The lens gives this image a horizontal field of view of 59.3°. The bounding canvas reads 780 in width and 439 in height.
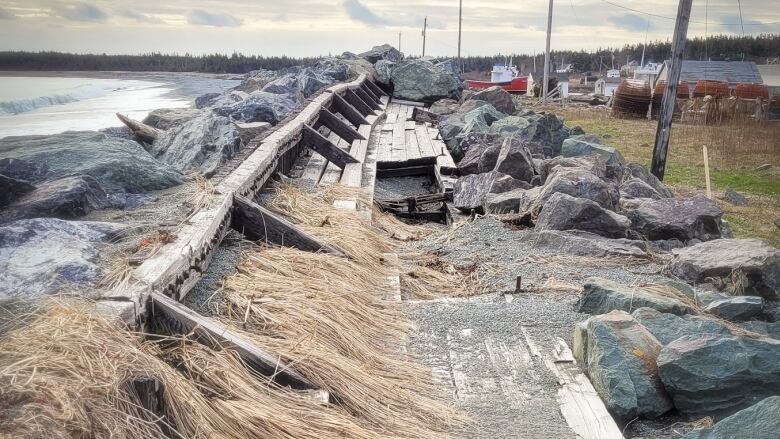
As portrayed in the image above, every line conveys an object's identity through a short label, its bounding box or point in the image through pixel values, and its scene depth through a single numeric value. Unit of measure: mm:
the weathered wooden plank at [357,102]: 14901
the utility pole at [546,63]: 31484
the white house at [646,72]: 54425
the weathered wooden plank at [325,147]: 8633
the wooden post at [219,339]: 3152
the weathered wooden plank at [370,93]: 17984
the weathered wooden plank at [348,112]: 13023
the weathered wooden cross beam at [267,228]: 5039
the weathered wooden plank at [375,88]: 19162
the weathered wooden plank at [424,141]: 10836
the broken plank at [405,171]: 10133
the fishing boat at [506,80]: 49441
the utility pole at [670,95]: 11789
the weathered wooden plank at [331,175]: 7816
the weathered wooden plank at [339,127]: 10703
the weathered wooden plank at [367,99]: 16500
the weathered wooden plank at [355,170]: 7832
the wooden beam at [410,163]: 10084
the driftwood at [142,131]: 9164
